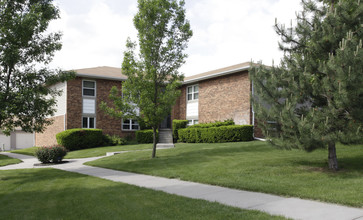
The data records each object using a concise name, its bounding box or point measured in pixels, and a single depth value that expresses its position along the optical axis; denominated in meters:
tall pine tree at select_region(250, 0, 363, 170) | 7.47
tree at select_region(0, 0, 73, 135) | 10.38
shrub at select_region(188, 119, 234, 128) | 21.88
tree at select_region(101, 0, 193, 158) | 14.29
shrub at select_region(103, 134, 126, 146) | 24.70
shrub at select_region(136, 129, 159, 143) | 24.80
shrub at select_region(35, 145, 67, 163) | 16.08
